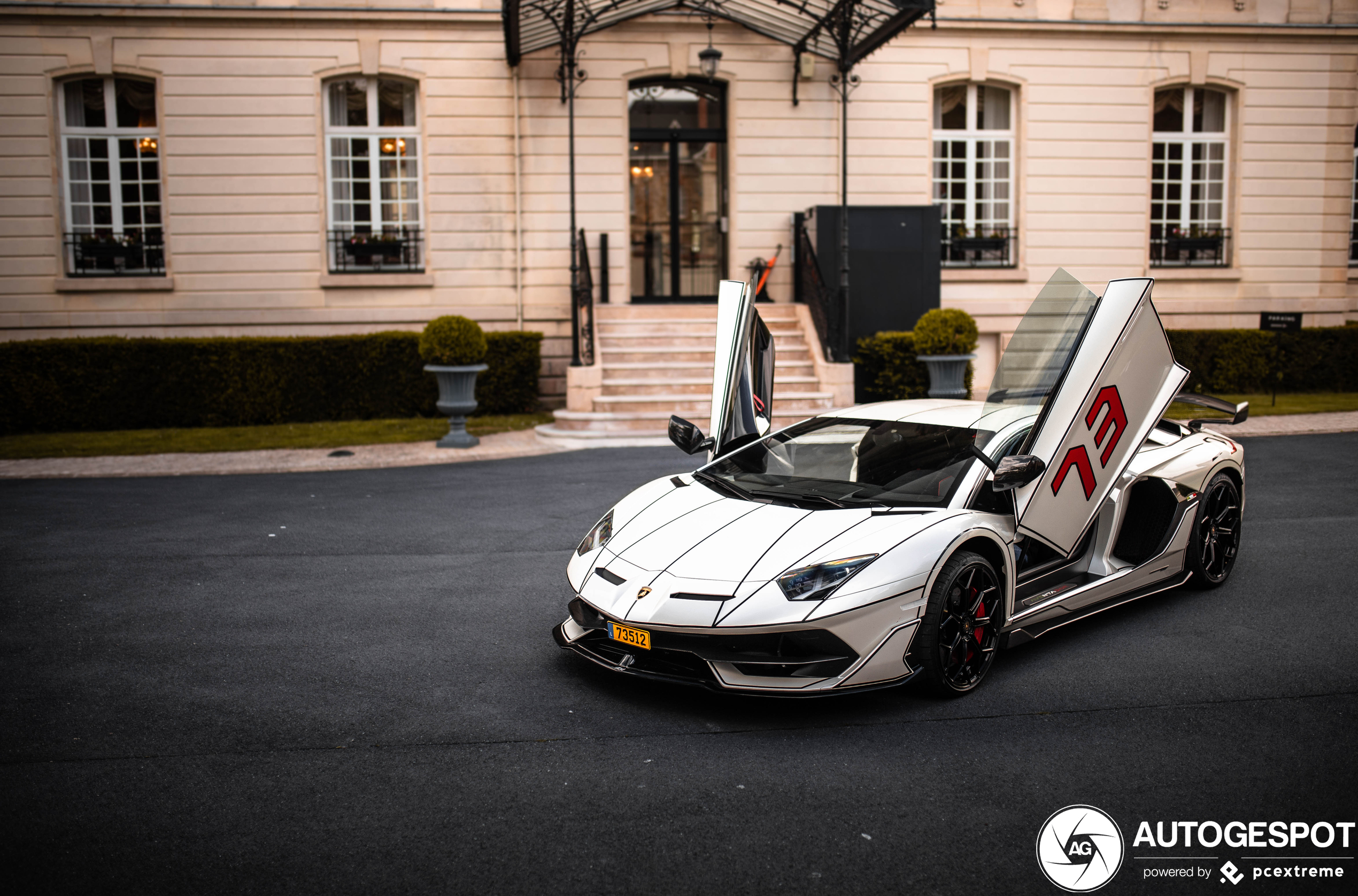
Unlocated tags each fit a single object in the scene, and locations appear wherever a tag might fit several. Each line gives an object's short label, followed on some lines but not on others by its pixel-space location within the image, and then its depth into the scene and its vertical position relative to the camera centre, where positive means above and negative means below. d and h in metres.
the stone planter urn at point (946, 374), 14.12 -0.47
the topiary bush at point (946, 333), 14.09 +0.07
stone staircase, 13.67 -0.50
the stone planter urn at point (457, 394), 12.95 -0.64
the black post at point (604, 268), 17.20 +1.18
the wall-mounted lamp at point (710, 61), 16.20 +4.29
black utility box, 16.02 +1.16
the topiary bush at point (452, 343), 13.02 -0.01
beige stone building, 16.61 +3.02
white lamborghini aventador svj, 4.30 -0.87
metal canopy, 15.08 +4.78
